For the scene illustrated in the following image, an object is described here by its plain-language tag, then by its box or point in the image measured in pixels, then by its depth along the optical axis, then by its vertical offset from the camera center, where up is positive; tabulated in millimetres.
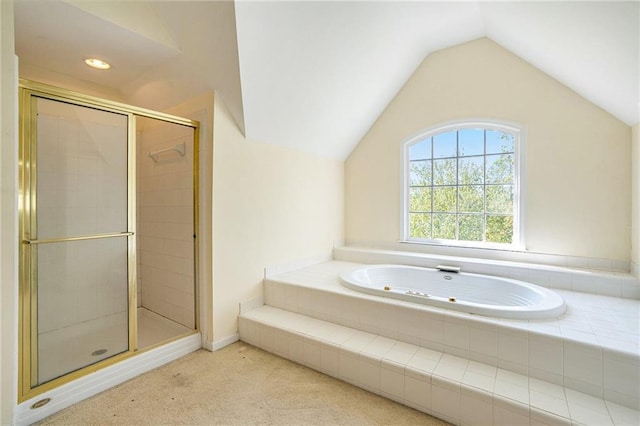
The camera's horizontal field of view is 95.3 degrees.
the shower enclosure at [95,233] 1685 -153
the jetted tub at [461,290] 1868 -641
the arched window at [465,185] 2995 +302
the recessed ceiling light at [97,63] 2302 +1205
